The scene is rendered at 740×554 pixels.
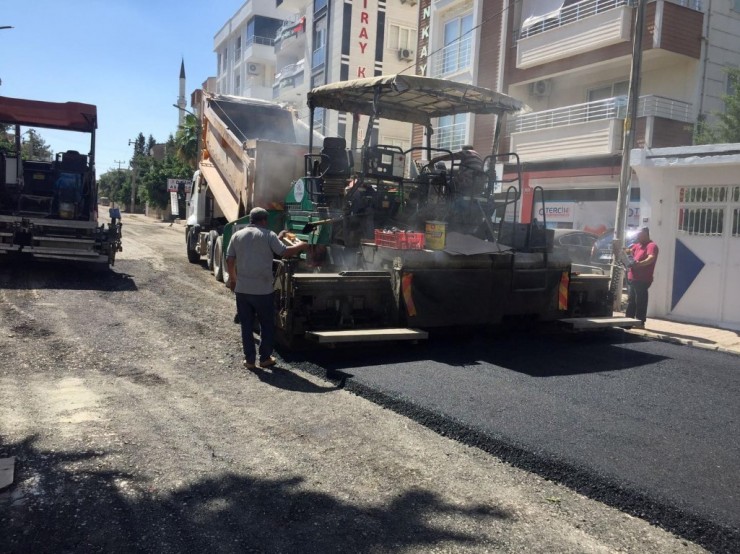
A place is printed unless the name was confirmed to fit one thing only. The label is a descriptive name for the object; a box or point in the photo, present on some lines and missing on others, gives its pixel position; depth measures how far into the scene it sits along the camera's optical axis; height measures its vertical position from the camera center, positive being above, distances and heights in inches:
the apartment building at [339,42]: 1201.4 +342.2
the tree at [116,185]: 2501.2 +93.9
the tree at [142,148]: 2337.7 +307.1
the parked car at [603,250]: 538.3 -15.9
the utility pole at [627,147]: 400.5 +53.4
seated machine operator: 306.2 +23.3
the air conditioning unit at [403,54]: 1249.4 +315.6
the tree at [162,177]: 1653.5 +77.5
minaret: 2775.3 +609.7
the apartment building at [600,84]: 606.5 +152.7
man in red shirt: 371.6 -21.3
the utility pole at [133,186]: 2210.9 +64.9
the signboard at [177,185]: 1253.1 +44.4
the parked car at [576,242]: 565.3 -11.5
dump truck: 398.3 +29.6
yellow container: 275.1 -5.8
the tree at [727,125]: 565.6 +99.6
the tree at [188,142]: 1395.2 +141.2
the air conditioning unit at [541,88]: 753.6 +161.6
